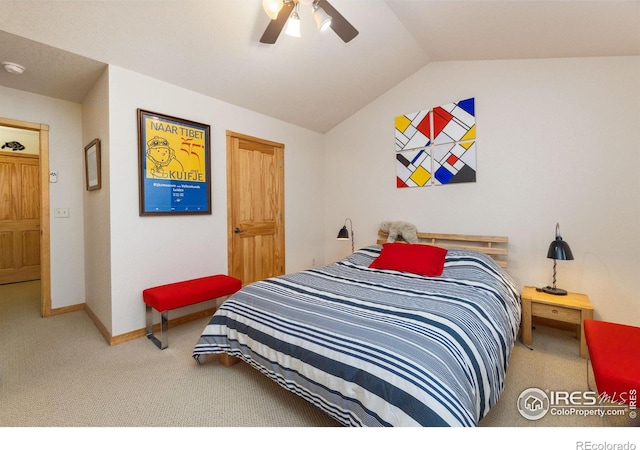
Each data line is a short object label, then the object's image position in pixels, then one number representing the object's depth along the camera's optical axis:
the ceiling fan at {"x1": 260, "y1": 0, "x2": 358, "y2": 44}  1.75
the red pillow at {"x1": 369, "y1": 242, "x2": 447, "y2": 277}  2.54
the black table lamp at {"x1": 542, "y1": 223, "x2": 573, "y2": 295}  2.30
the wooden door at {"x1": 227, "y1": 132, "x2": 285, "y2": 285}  3.33
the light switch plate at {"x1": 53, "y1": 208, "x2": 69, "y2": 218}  3.12
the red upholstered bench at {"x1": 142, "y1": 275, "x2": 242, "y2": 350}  2.34
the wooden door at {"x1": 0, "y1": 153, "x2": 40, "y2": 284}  4.39
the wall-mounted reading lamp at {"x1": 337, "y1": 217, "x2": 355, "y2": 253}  3.49
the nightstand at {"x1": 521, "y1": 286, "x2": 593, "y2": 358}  2.18
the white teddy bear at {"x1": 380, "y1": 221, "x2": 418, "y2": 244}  3.29
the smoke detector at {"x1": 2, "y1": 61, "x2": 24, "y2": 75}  2.29
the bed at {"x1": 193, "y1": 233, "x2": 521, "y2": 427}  1.10
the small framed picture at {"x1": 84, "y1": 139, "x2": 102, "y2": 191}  2.67
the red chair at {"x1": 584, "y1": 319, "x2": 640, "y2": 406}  1.23
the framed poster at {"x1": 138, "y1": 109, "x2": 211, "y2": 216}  2.60
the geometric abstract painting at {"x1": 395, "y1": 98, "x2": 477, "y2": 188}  3.06
